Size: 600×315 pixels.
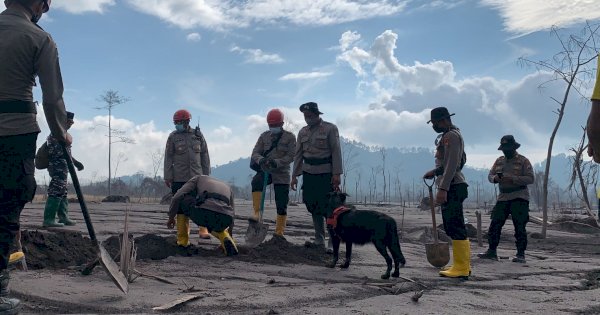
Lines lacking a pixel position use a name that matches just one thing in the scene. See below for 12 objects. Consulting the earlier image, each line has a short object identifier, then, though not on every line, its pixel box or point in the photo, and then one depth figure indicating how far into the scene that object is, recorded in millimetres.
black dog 6004
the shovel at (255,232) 7441
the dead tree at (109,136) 35000
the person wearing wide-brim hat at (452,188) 5898
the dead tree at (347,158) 45491
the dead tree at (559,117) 11602
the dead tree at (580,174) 12234
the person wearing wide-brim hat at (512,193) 8111
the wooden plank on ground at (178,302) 3815
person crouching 6543
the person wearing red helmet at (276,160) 8094
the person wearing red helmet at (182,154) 8445
